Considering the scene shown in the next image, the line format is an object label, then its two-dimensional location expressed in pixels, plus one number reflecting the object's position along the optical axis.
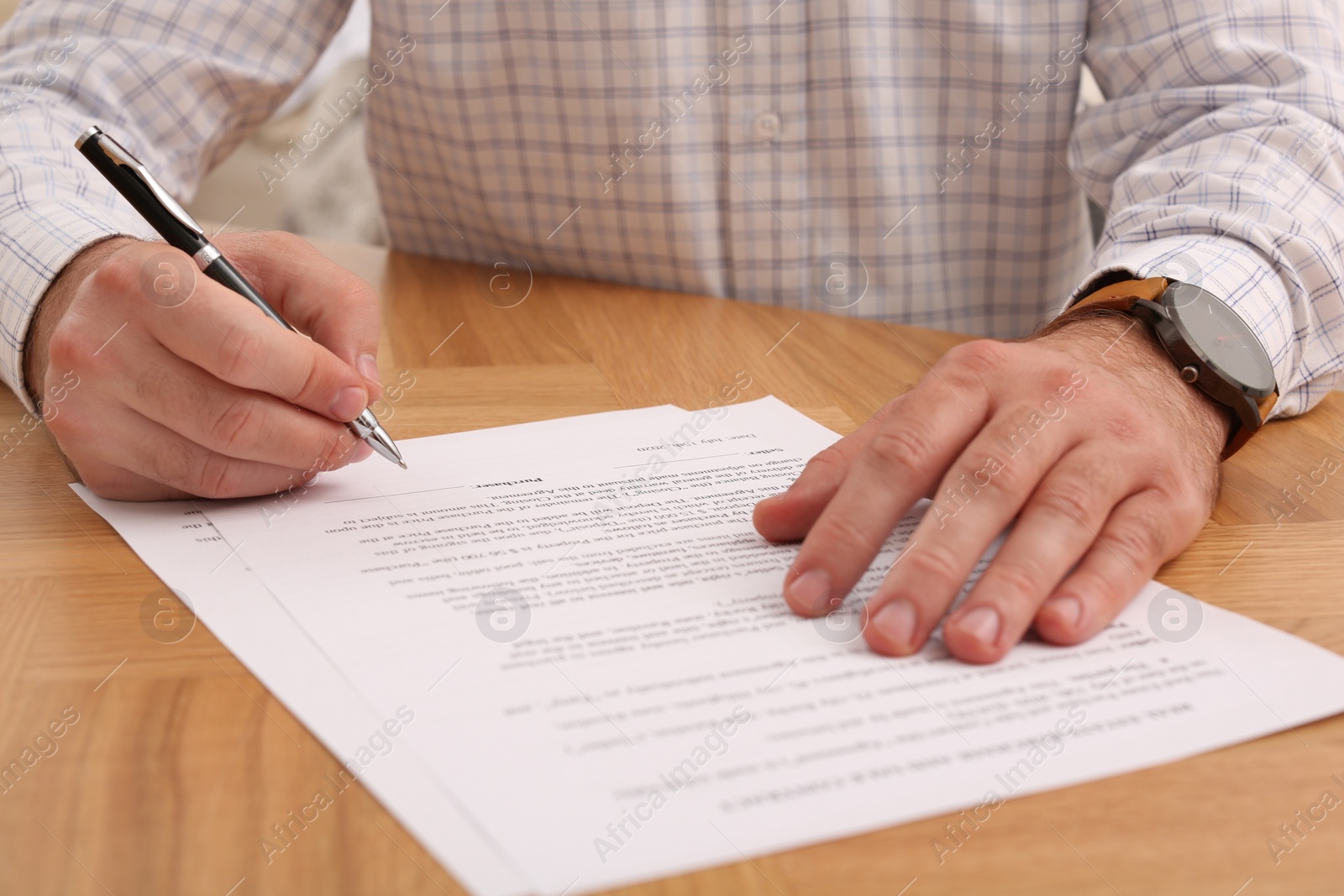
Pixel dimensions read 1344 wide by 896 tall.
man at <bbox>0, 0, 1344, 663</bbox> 0.99
